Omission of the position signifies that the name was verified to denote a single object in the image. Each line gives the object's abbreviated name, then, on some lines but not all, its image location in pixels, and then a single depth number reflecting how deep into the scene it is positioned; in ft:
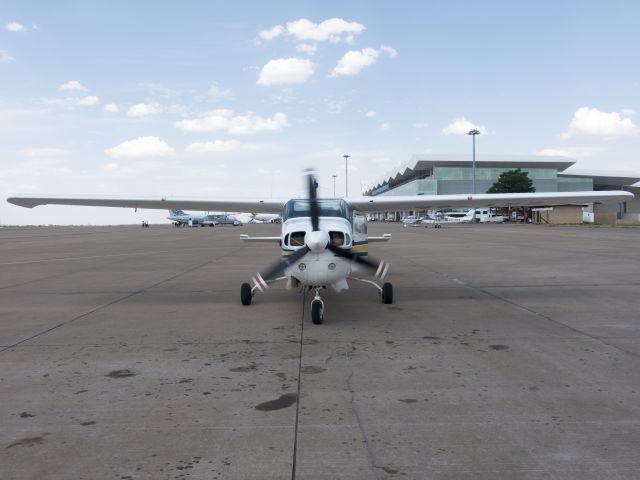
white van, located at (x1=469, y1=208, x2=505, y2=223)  268.62
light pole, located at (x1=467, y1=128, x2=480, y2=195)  248.11
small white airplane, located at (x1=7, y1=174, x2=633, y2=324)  26.02
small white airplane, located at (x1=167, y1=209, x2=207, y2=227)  296.92
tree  274.98
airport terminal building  322.96
